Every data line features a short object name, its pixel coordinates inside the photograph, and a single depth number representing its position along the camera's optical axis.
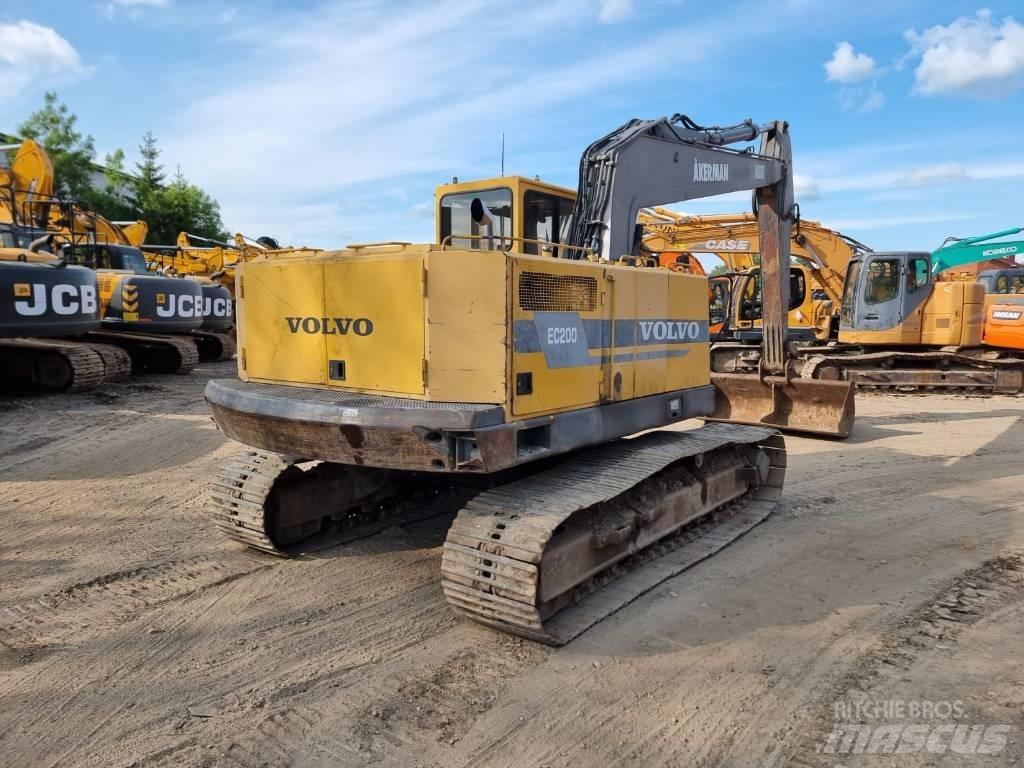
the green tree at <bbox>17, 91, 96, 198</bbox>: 34.25
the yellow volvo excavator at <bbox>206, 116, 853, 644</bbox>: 3.53
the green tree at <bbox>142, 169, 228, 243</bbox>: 37.59
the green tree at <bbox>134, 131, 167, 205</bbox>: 39.07
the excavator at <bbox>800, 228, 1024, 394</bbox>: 12.46
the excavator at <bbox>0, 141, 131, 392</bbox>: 9.02
